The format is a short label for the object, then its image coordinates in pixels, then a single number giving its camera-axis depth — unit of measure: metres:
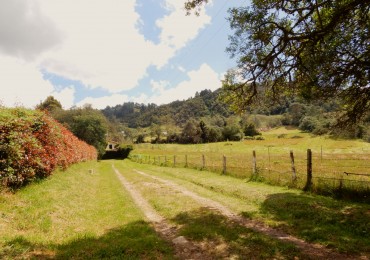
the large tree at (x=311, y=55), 10.83
